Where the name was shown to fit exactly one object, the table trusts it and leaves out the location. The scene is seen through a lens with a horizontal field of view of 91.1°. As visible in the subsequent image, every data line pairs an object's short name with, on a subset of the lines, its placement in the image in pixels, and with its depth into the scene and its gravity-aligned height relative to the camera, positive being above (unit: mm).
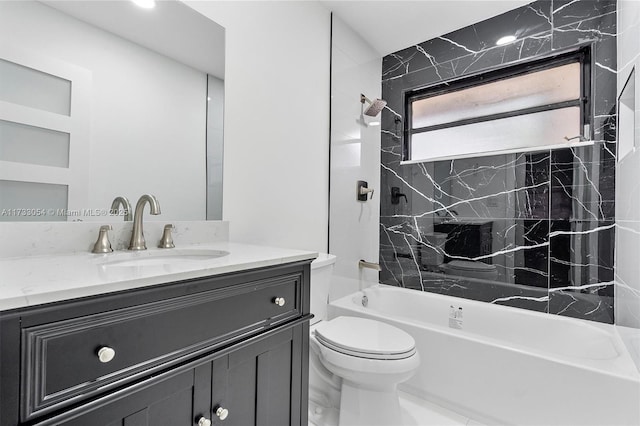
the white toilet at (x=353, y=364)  1386 -671
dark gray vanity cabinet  529 -314
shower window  2174 +832
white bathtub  1351 -761
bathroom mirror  937 +365
